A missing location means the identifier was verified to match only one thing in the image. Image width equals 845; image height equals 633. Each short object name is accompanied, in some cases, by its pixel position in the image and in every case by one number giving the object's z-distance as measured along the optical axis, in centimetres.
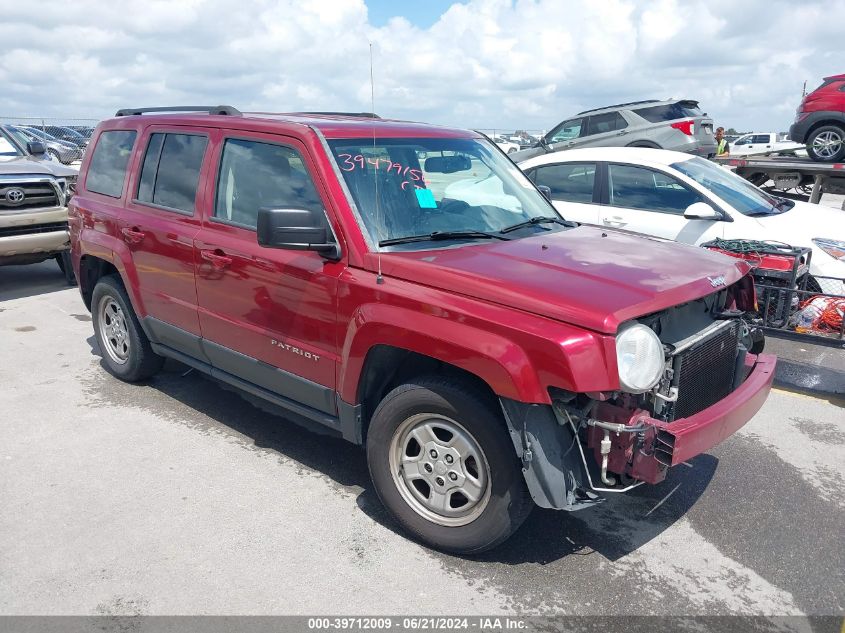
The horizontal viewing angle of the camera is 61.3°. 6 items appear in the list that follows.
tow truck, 1169
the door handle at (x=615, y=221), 754
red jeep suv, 292
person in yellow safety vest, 2108
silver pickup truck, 817
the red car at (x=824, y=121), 1217
